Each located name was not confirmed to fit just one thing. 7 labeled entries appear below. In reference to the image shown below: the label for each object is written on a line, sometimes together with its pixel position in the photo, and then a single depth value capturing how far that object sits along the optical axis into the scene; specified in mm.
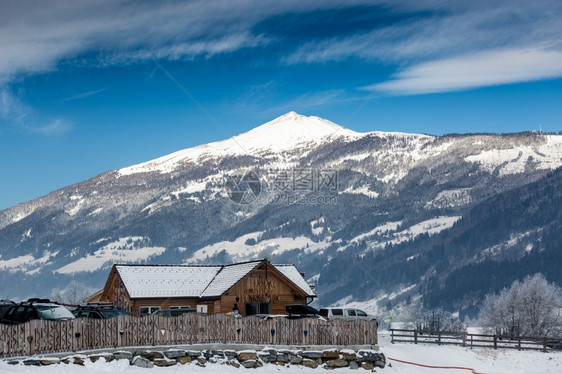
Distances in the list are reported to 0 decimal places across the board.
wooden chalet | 65000
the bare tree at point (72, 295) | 168600
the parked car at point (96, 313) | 44031
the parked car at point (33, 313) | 40438
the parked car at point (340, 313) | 61838
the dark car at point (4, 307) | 44438
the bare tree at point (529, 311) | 105500
